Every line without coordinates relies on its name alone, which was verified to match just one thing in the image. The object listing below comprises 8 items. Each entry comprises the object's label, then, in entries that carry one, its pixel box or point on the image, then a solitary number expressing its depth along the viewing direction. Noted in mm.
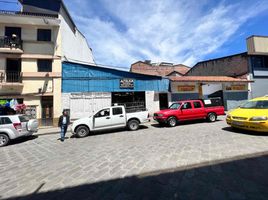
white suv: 8844
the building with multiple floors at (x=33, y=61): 14711
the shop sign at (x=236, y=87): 19938
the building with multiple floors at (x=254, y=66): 20984
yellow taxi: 7387
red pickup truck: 11844
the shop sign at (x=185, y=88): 18408
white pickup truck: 10422
